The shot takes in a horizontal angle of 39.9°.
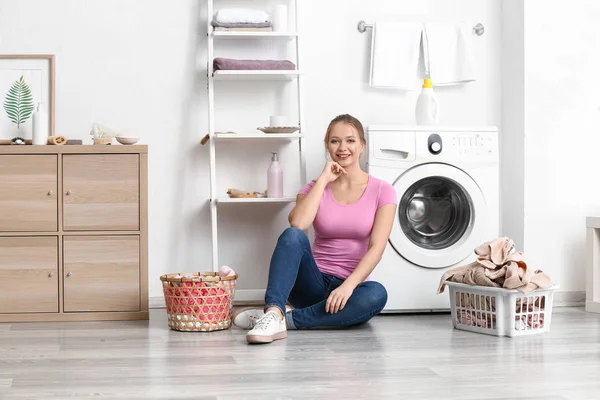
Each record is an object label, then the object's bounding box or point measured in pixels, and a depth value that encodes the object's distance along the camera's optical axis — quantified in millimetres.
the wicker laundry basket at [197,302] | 2908
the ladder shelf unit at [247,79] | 3451
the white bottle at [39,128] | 3250
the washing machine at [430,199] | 3312
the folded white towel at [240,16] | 3473
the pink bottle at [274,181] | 3504
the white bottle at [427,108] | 3500
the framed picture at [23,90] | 3547
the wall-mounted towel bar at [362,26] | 3764
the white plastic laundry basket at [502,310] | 2797
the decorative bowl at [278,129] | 3445
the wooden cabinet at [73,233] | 3178
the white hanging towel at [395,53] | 3742
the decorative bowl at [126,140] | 3285
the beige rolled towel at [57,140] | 3226
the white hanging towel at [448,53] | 3795
